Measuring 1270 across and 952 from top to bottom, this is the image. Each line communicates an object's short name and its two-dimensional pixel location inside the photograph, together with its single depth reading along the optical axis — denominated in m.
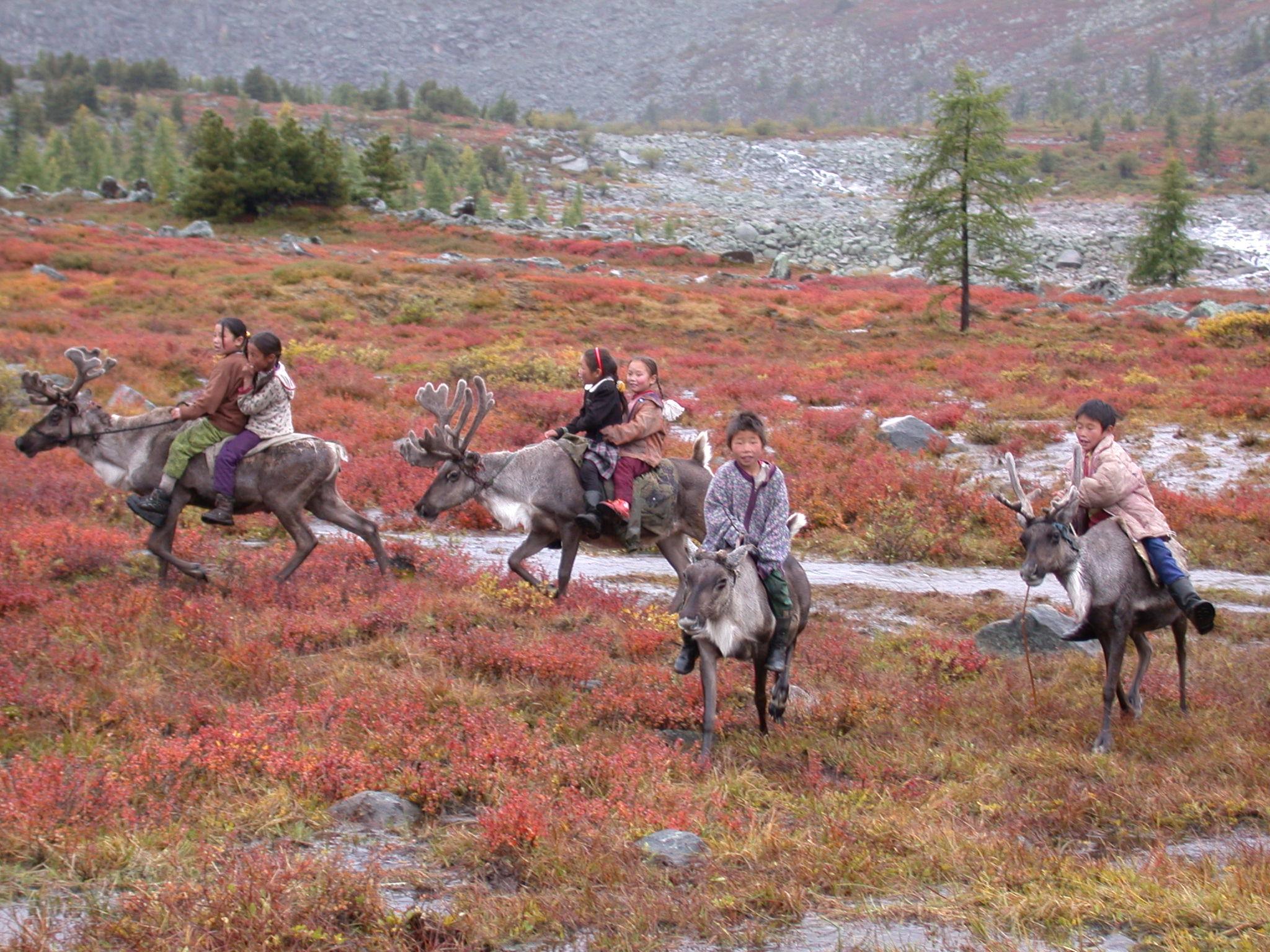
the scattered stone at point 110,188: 64.81
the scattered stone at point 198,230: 50.41
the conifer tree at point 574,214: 77.38
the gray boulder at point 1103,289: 52.12
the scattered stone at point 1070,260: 69.75
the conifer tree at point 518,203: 77.06
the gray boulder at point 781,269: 56.69
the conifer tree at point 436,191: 76.88
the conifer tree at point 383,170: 64.19
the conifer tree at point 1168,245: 54.53
